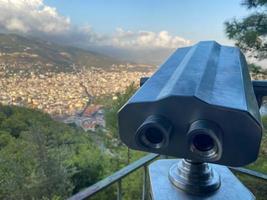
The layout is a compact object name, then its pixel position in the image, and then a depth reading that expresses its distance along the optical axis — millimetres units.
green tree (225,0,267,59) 3471
